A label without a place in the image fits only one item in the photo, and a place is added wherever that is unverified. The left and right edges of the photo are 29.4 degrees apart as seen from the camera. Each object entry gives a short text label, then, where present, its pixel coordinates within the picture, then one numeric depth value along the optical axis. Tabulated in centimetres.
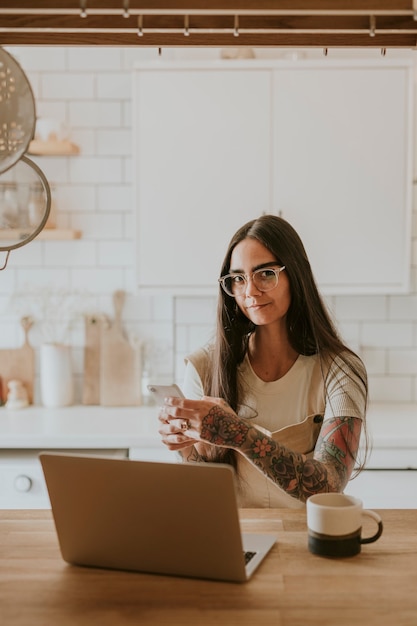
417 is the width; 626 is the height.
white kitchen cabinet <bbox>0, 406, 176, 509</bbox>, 312
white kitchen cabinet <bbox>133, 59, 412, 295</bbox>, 331
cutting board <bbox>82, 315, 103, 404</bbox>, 379
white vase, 373
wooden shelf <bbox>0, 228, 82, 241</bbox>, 358
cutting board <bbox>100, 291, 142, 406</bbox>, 372
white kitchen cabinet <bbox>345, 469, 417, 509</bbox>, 310
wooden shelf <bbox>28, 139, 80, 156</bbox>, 355
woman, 215
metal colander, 145
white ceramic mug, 156
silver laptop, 142
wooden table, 132
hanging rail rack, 141
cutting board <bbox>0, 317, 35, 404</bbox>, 380
